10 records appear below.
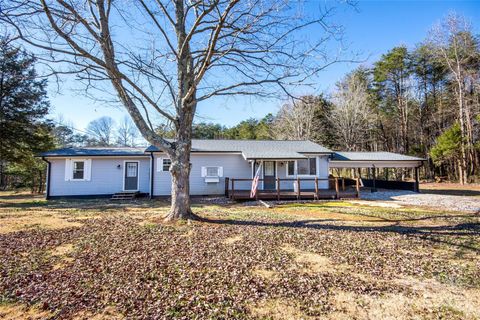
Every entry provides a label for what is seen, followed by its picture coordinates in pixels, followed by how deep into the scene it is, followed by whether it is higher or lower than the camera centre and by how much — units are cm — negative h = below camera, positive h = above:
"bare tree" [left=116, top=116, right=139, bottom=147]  3919 +700
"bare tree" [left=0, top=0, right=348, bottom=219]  587 +316
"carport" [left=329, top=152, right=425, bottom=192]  1625 +95
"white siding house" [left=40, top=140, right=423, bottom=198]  1370 +44
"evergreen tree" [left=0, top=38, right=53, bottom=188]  1337 +396
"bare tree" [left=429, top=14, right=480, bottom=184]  2028 +1016
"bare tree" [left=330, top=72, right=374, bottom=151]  2544 +691
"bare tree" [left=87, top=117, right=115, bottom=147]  4041 +831
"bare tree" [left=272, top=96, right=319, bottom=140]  2692 +625
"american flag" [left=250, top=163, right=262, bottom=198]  1148 -48
